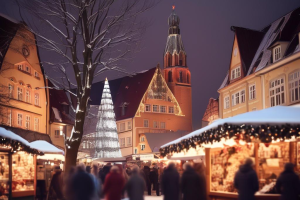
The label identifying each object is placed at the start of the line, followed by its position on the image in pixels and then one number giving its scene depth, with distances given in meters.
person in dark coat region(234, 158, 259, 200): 12.75
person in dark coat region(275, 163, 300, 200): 12.25
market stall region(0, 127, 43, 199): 18.83
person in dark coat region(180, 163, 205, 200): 13.41
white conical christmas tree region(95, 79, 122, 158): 62.69
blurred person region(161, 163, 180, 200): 14.23
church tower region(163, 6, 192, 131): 79.44
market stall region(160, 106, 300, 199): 14.18
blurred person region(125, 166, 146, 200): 13.99
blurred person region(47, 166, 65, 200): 18.41
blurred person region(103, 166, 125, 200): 14.62
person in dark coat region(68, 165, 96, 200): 12.54
